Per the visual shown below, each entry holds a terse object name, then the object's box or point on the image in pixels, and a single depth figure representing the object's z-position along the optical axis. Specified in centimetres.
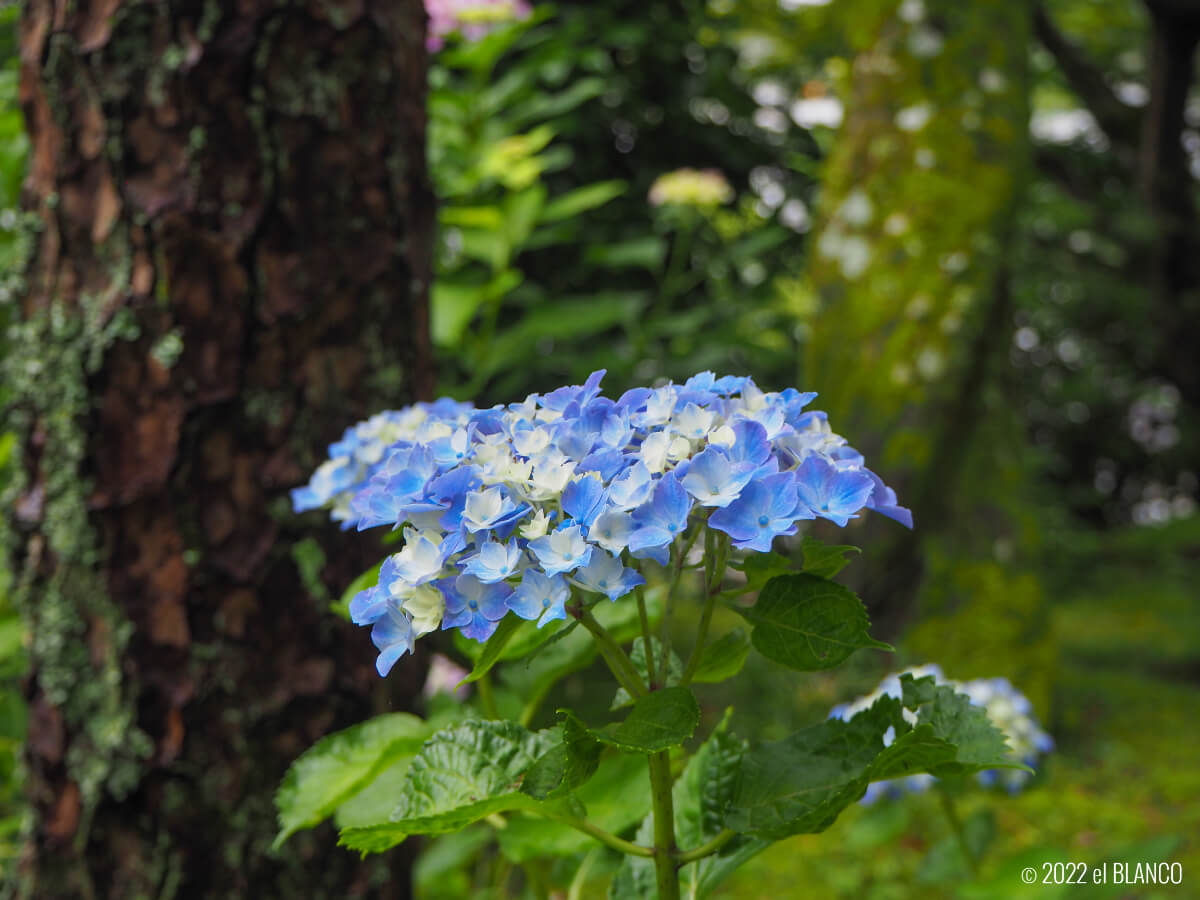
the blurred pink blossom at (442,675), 242
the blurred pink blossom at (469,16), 222
